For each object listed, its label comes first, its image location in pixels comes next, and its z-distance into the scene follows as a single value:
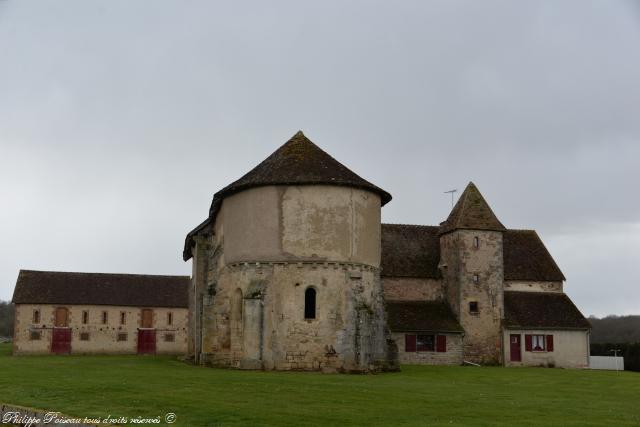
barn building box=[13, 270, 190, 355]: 60.28
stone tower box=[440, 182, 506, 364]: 45.06
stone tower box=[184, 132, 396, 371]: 31.20
